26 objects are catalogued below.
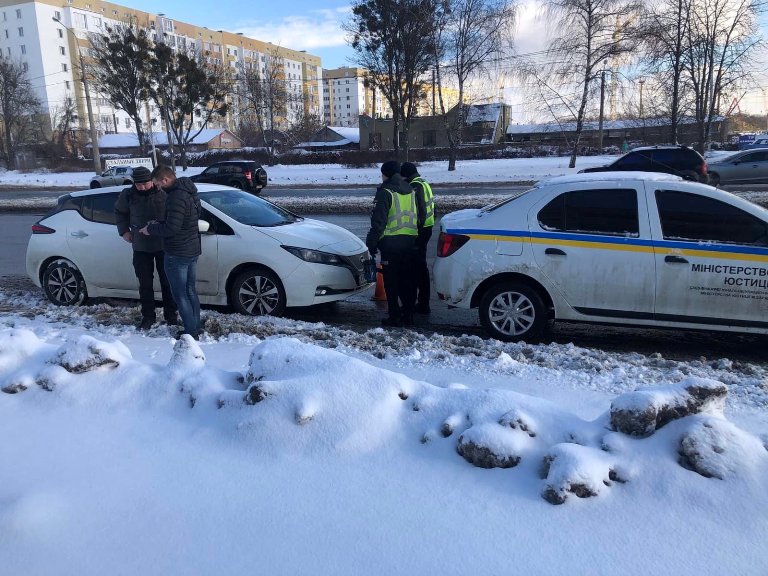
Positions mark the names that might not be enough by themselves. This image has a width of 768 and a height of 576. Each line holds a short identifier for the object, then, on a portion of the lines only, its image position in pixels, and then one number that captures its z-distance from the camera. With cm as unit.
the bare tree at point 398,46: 3188
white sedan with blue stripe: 549
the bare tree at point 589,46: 3011
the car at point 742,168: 2189
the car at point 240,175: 2894
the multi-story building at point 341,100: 14700
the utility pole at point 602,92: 3158
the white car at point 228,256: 689
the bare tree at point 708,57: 2680
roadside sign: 3066
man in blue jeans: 559
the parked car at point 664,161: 1762
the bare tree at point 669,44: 2702
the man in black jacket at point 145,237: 623
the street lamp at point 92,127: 3703
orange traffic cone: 812
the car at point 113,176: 3400
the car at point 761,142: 3365
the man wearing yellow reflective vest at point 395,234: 653
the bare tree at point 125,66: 4194
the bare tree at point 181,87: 4409
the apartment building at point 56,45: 8781
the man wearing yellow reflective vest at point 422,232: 729
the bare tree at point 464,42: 3381
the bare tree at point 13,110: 6031
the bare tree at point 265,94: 6350
